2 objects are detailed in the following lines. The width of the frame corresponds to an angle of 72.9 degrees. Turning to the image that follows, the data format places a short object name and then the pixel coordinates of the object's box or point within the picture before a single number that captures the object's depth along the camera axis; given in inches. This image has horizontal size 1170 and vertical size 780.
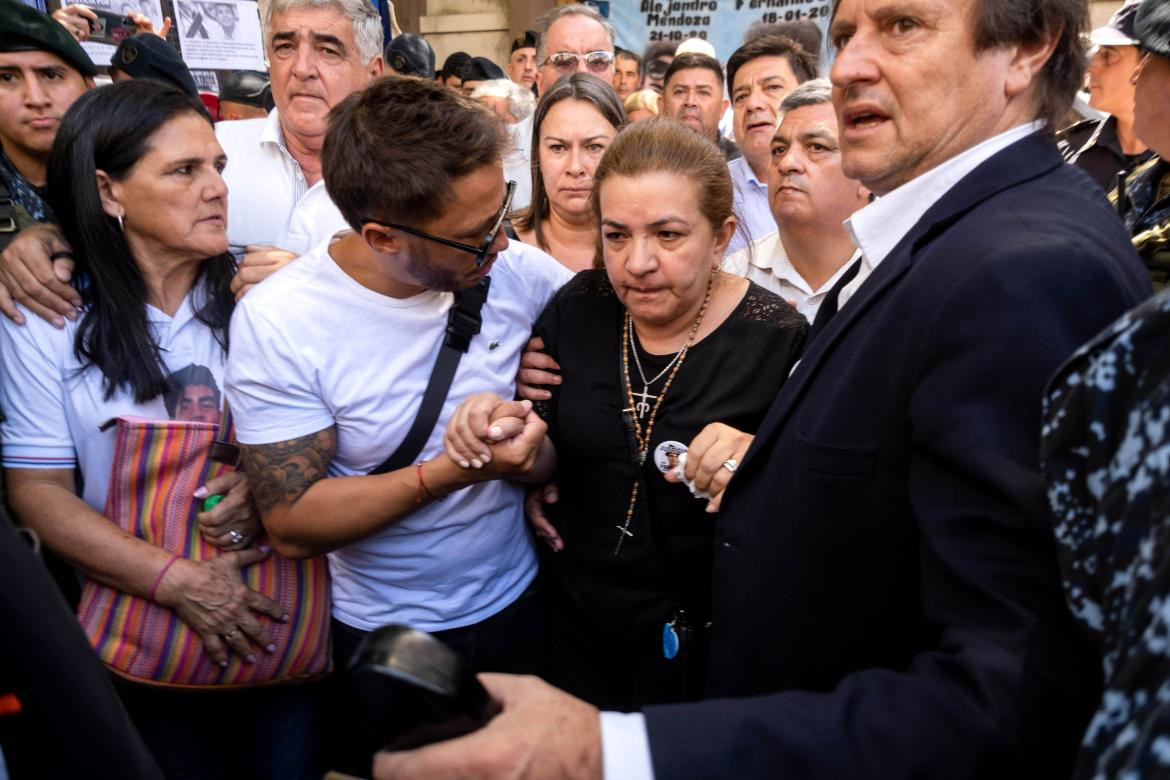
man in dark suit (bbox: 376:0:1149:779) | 35.0
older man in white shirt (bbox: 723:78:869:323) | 114.1
